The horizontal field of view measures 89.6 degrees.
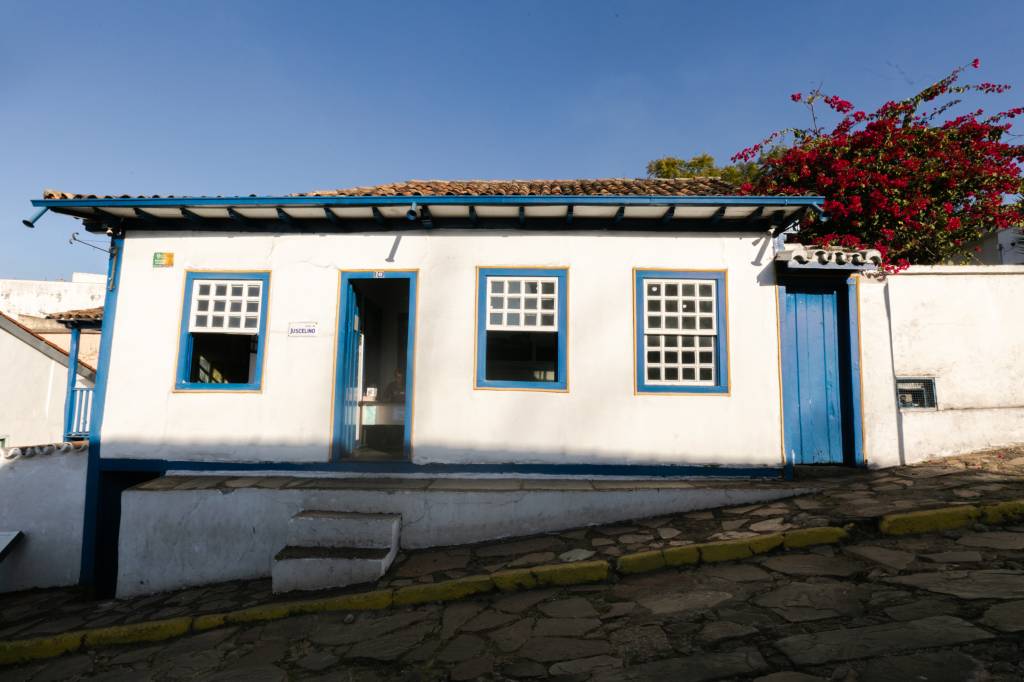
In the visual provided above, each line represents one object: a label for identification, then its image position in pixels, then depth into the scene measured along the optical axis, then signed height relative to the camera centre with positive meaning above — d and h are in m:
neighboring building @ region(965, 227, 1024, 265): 11.86 +3.86
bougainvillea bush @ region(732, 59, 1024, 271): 7.14 +3.21
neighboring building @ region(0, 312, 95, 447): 12.27 +0.36
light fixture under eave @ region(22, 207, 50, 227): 5.71 +1.99
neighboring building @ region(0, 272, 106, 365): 20.55 +4.16
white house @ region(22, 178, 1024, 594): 5.61 +0.63
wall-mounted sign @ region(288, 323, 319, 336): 6.05 +0.86
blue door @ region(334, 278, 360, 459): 6.00 +0.37
